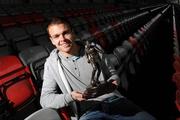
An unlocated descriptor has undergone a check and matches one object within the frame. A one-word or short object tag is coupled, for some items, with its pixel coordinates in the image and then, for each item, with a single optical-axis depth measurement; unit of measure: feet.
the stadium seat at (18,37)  11.34
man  5.55
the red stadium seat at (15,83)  7.13
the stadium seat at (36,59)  7.97
